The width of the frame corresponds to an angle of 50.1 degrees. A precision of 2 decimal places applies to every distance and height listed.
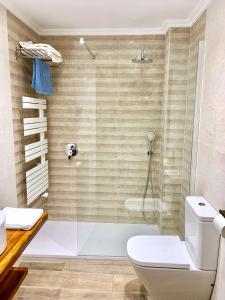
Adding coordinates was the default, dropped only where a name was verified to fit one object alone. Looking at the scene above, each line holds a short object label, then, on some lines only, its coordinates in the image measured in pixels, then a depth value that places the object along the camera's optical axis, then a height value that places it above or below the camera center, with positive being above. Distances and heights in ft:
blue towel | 8.13 +1.36
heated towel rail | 8.10 -1.23
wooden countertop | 4.37 -2.63
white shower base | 8.32 -4.54
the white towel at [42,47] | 7.50 +2.16
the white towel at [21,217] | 5.62 -2.45
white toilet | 5.49 -3.34
